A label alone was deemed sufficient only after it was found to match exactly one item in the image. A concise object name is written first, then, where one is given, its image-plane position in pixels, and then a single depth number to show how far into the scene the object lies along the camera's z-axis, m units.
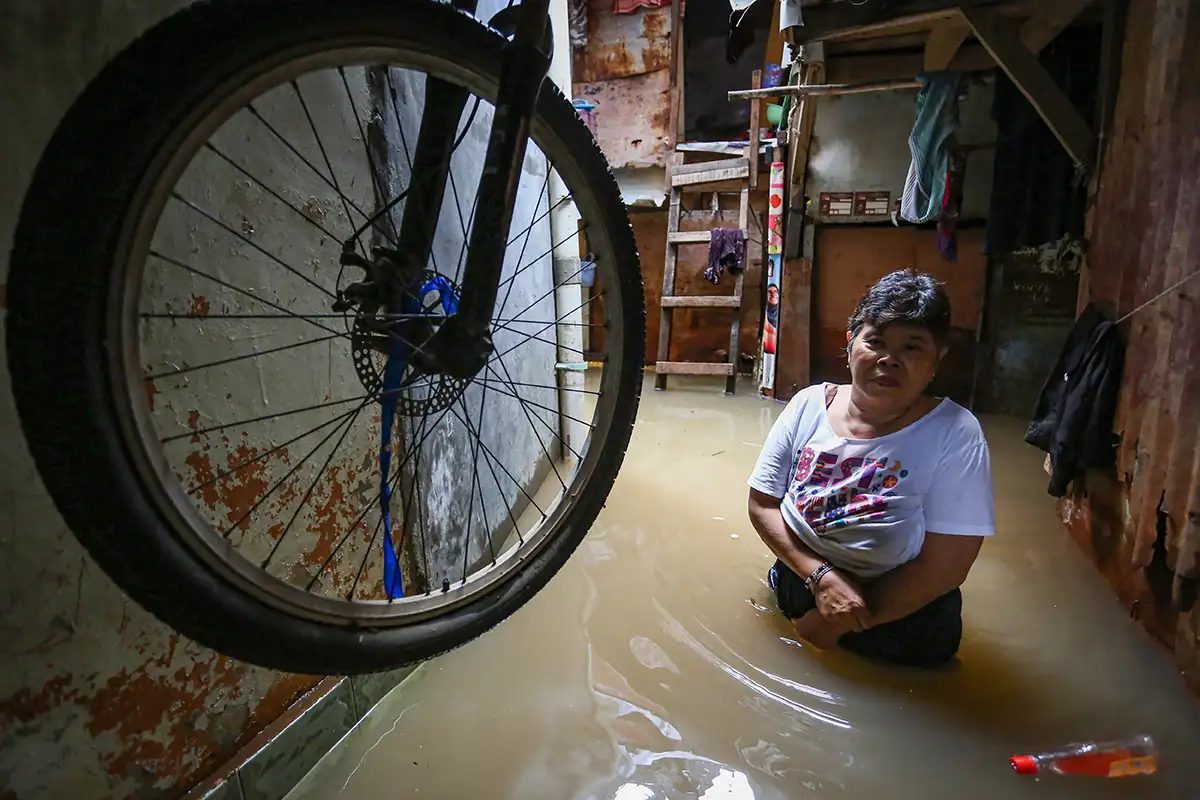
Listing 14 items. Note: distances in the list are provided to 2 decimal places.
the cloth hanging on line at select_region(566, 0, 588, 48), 4.95
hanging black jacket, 1.56
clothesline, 1.21
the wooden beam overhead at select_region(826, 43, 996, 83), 3.03
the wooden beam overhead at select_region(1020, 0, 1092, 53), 2.14
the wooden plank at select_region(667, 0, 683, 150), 4.88
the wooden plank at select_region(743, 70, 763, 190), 4.33
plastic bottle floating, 1.01
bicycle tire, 0.47
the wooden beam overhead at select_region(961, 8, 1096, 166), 2.17
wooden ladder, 4.29
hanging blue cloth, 2.88
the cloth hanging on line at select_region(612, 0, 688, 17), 4.89
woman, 1.18
